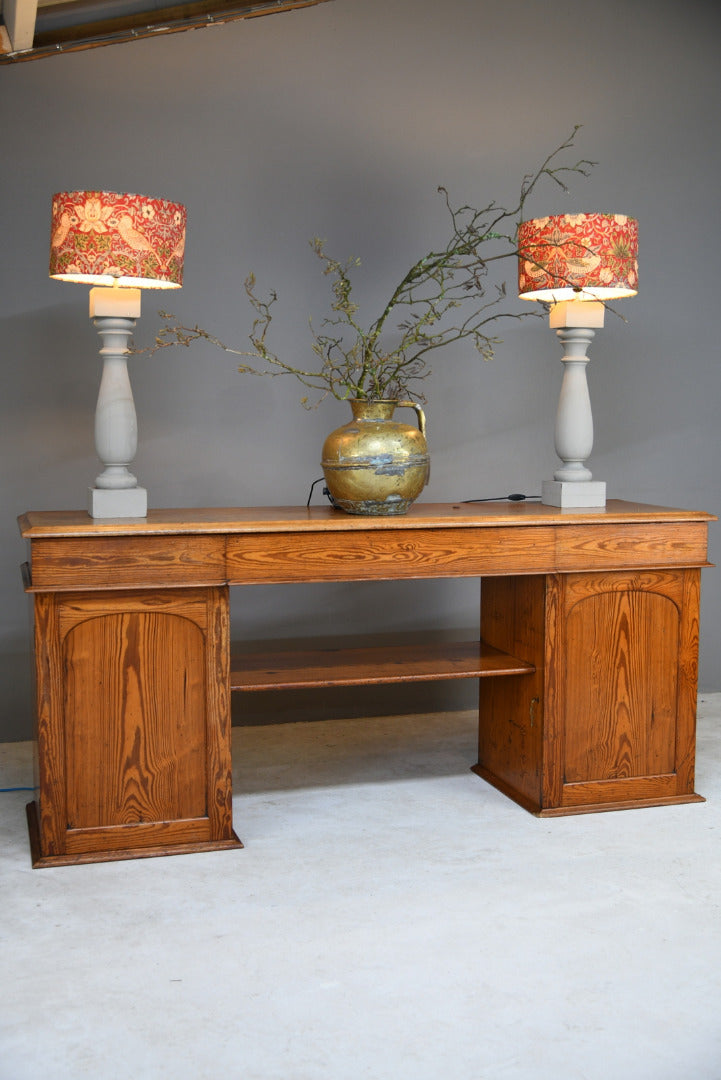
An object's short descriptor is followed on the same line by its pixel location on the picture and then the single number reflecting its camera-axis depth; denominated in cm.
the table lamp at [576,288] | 302
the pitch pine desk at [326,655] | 269
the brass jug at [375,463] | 289
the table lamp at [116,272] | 269
